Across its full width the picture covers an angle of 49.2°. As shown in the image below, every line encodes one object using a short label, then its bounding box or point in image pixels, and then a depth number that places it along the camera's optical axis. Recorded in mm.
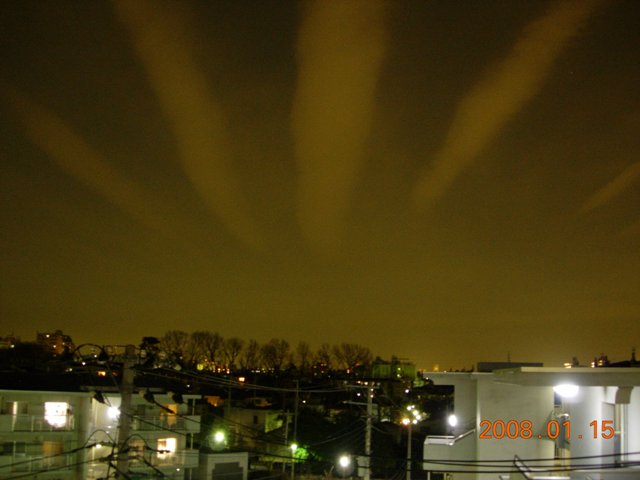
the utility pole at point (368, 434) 22359
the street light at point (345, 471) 44225
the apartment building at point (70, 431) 31719
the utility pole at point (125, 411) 13666
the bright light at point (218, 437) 44750
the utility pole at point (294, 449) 45950
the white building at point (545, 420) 13859
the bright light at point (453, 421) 29588
